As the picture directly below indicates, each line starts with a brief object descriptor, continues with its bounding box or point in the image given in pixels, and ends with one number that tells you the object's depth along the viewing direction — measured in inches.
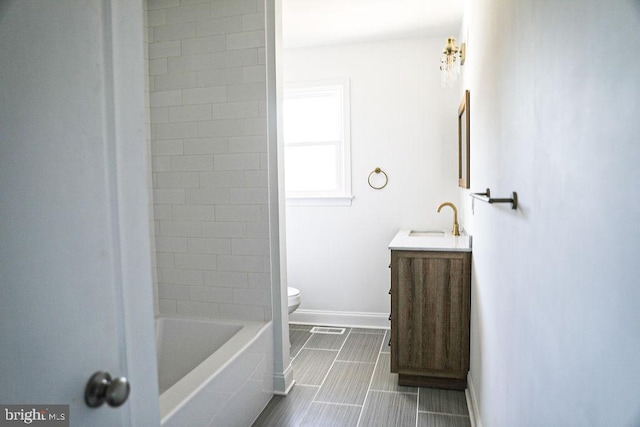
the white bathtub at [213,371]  75.4
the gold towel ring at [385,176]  156.1
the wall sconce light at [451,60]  122.8
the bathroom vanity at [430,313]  108.5
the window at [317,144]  159.6
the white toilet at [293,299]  143.0
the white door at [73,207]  28.5
